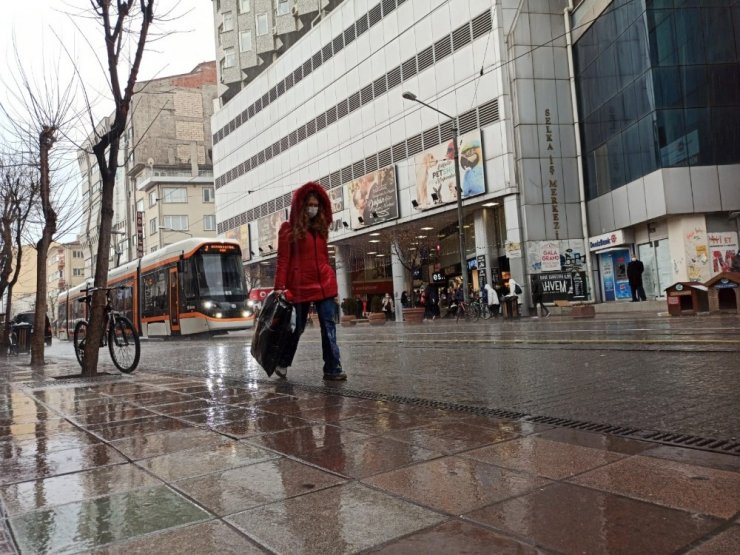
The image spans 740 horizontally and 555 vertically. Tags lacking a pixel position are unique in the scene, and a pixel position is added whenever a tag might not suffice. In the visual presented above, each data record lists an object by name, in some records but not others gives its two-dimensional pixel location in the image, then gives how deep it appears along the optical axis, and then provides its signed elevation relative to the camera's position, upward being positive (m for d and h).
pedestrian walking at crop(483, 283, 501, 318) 26.41 -0.24
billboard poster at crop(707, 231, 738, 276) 23.95 +1.16
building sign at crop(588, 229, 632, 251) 26.89 +2.07
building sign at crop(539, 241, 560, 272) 28.92 +1.60
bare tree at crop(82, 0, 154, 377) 8.82 +3.26
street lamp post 27.36 +3.41
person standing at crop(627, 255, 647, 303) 22.69 +0.24
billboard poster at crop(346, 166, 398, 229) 36.09 +6.46
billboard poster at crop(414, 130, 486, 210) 30.78 +6.58
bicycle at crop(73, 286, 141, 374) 8.78 -0.23
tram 20.27 +0.93
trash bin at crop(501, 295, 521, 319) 25.80 -0.52
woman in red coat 6.21 +0.44
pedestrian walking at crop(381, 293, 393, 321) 36.12 -0.12
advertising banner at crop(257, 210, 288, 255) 47.50 +6.44
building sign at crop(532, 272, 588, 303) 28.61 +0.21
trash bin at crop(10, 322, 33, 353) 18.85 -0.16
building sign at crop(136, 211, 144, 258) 62.37 +9.66
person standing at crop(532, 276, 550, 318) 24.84 -0.16
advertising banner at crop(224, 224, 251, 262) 52.06 +6.60
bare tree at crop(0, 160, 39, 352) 18.09 +3.89
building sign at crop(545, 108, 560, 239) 29.30 +5.35
